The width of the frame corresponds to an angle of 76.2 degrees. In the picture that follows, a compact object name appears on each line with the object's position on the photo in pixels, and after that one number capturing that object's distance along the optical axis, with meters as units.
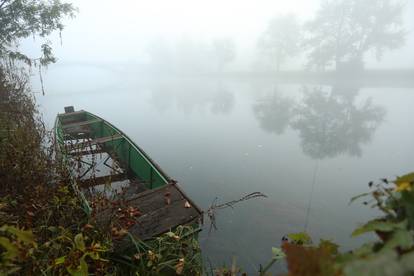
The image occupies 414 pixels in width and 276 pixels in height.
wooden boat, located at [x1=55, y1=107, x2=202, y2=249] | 3.72
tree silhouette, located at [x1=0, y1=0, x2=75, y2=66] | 13.23
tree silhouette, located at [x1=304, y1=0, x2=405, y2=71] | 44.06
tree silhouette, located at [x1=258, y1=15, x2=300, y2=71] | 52.28
